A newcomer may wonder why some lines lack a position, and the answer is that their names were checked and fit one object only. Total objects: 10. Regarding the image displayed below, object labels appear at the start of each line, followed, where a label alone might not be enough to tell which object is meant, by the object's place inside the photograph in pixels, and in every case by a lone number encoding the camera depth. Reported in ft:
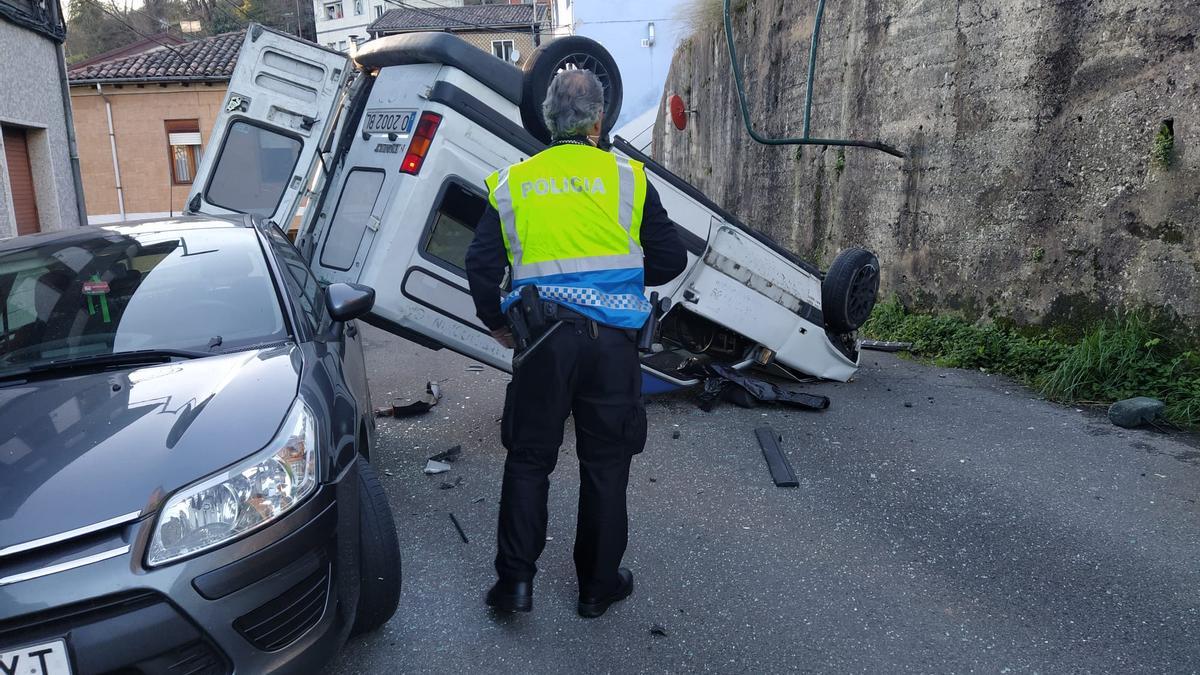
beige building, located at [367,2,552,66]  136.36
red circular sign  38.21
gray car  6.51
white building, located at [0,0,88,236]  34.14
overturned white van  15.28
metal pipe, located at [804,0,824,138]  29.07
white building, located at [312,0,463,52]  173.47
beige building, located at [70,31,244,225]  81.66
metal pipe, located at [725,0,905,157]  27.71
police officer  9.82
